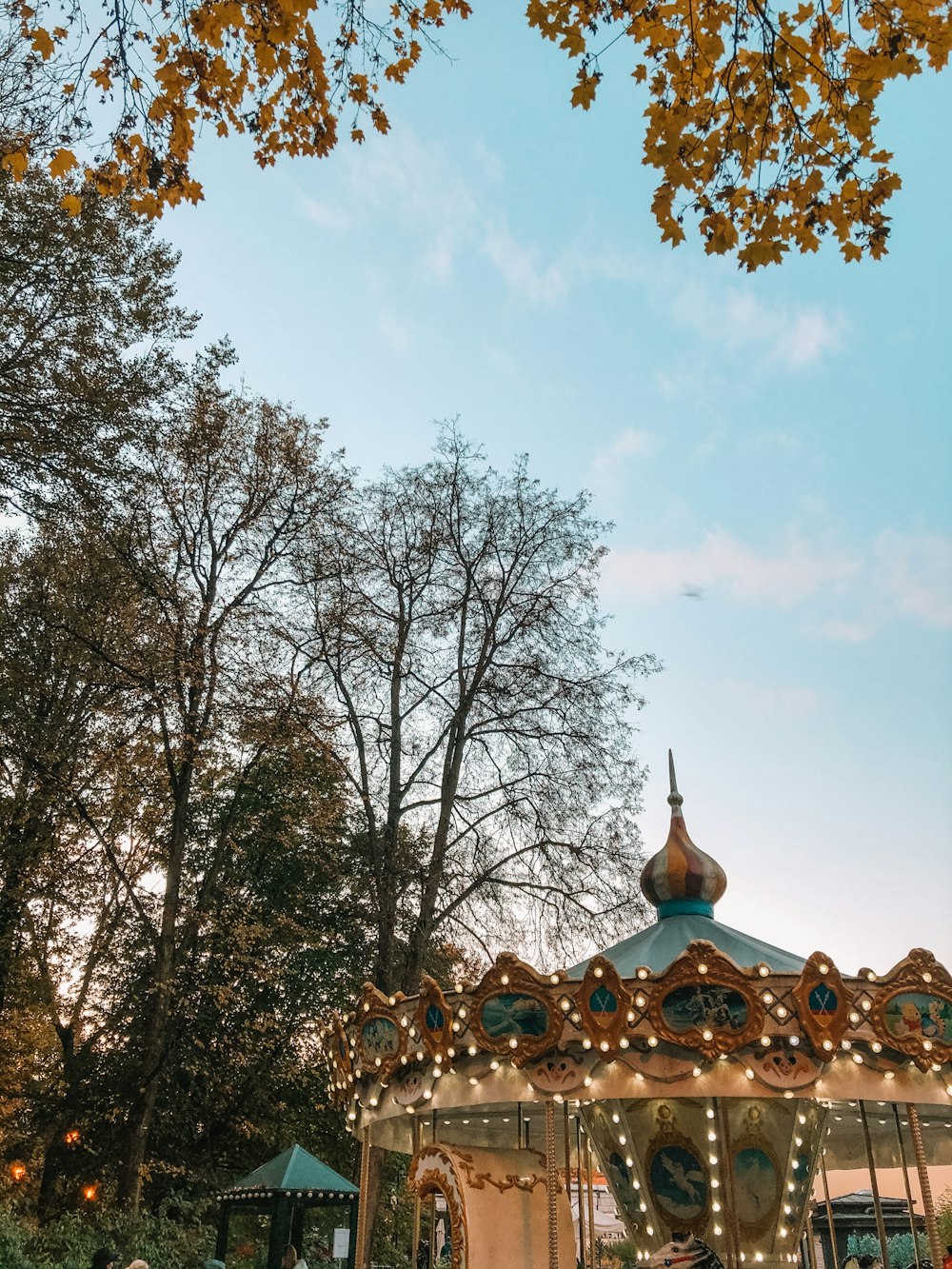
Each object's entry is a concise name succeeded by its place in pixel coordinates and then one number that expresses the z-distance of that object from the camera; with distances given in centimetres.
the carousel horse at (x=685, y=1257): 580
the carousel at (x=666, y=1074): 723
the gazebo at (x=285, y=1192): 1519
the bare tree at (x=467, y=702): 1583
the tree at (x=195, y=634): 1443
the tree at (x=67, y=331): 885
